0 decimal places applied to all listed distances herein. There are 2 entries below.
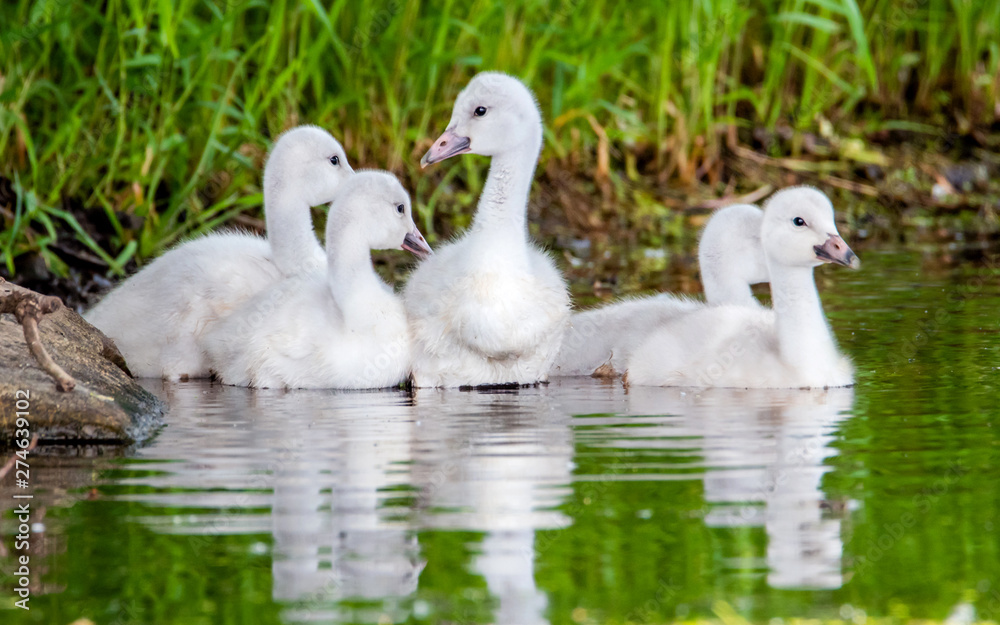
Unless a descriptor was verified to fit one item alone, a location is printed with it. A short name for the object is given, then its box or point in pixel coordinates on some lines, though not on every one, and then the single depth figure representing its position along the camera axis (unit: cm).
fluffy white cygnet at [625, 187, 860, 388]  1330
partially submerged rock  1087
